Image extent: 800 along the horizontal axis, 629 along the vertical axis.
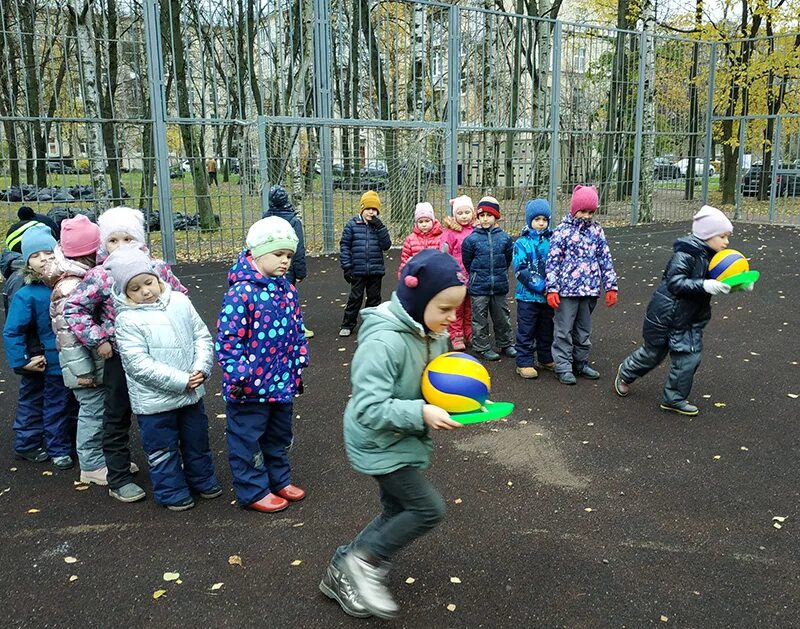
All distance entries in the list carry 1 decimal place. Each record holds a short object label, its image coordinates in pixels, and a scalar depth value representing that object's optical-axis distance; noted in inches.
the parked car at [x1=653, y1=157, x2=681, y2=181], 818.2
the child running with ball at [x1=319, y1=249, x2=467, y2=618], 116.6
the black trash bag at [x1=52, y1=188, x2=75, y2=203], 502.9
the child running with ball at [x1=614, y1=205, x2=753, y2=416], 219.5
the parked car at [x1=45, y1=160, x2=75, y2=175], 510.0
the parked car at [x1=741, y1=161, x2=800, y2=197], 759.1
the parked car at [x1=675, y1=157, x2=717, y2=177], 845.2
